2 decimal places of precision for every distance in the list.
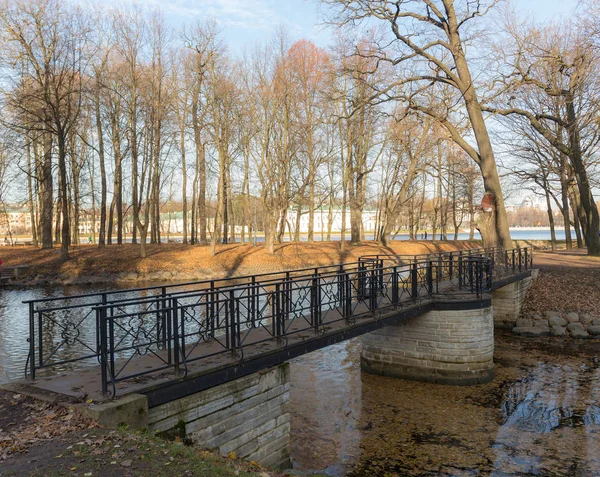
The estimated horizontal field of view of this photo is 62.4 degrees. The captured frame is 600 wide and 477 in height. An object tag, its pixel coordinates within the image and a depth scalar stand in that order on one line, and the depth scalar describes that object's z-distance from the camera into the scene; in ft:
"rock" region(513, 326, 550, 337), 53.57
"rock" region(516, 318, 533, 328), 55.59
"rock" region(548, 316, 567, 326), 54.72
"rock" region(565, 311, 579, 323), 55.16
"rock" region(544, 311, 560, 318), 57.21
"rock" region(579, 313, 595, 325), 54.44
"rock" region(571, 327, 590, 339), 51.96
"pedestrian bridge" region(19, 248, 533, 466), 18.47
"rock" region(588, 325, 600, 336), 51.93
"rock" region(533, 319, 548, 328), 55.11
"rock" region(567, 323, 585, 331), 53.06
